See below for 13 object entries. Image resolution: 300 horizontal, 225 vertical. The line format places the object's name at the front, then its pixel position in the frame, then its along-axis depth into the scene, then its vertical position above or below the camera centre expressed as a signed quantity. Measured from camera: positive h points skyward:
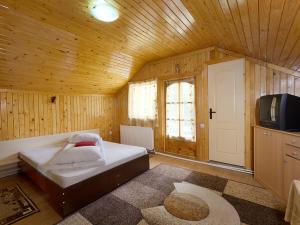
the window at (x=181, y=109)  3.66 +0.05
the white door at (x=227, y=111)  3.03 -0.01
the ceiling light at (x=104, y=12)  1.97 +1.28
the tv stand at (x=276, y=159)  1.87 -0.65
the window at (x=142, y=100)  4.17 +0.30
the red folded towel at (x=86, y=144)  2.62 -0.53
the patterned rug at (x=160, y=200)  1.71 -1.14
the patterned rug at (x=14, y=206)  1.78 -1.17
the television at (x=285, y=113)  2.08 -0.03
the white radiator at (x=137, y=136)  4.16 -0.68
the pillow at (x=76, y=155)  2.08 -0.58
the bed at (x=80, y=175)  1.82 -0.86
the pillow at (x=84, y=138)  3.03 -0.51
